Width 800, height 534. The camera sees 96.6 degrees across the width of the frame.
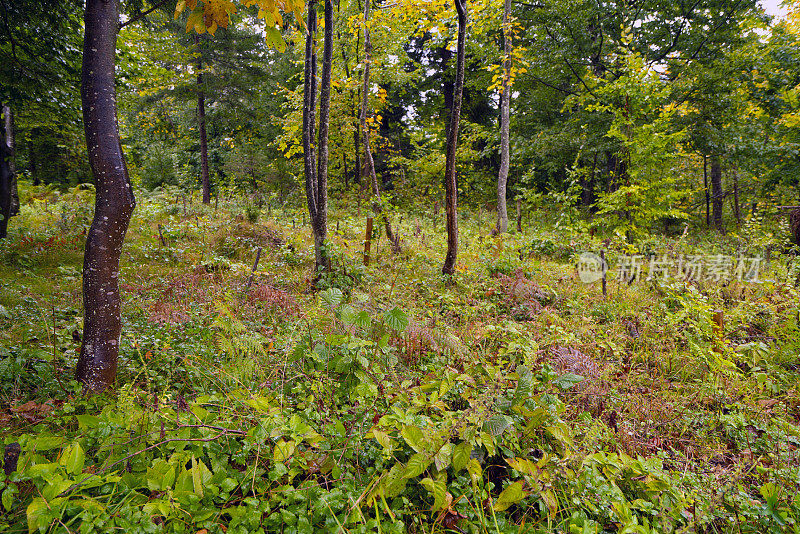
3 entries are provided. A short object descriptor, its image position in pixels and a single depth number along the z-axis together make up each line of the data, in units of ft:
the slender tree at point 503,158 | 29.60
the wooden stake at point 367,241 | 21.68
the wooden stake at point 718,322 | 13.90
